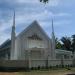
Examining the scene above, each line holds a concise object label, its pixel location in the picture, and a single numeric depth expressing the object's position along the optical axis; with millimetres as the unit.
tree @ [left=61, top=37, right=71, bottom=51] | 34721
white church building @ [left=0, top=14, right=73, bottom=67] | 16647
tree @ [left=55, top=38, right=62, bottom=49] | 34058
